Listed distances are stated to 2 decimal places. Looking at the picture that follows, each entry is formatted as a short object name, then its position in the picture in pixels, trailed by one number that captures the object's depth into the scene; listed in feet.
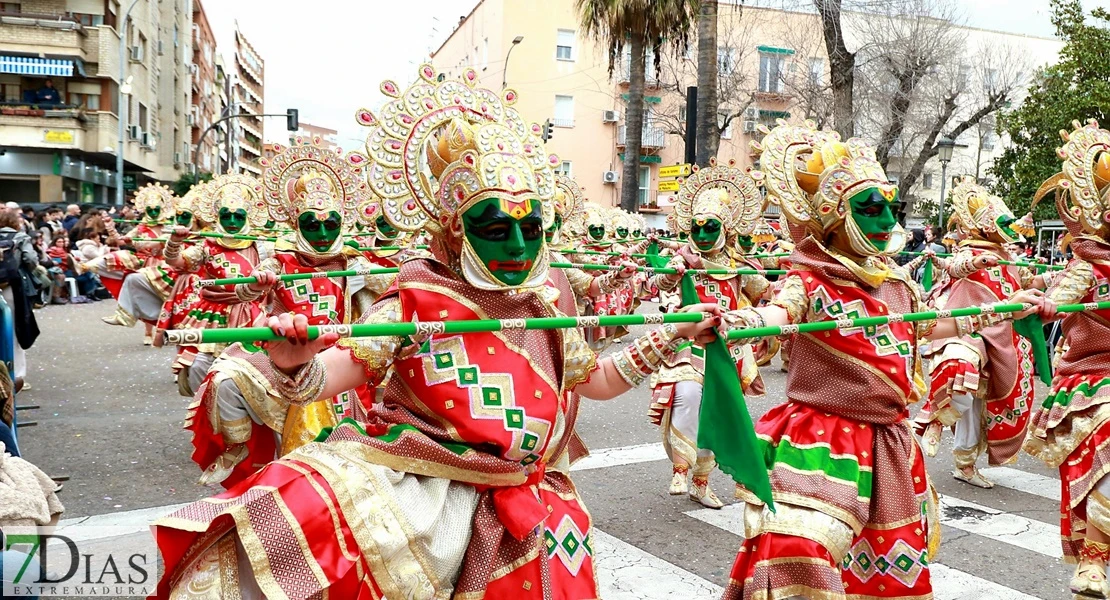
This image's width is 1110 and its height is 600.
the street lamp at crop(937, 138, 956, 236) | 64.85
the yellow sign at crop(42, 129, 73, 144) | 108.88
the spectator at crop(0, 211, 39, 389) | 27.63
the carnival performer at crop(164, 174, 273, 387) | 24.32
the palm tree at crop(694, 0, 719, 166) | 54.34
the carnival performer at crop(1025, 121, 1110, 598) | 14.94
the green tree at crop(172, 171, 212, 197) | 120.47
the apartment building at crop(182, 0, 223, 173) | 206.69
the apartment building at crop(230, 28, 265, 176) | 333.62
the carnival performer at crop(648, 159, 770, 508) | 21.48
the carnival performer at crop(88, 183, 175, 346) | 32.76
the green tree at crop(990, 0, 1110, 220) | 56.29
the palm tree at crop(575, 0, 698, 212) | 64.85
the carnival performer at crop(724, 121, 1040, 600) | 12.16
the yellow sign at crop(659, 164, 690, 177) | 58.12
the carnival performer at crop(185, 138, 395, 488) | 16.87
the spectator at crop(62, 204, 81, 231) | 65.48
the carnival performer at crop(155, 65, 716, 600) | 8.63
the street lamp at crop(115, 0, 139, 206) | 98.63
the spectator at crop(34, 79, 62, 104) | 110.58
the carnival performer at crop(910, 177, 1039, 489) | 24.27
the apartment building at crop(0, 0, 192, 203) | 107.96
